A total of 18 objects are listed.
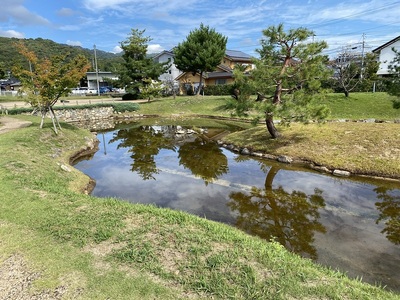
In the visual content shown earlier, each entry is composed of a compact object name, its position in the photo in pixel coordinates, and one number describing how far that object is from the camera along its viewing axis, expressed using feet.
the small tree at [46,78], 36.90
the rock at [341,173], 29.78
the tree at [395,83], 38.99
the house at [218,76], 114.12
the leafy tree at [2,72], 100.32
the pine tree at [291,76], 34.30
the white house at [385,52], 93.50
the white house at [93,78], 171.10
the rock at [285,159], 35.03
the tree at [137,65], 95.55
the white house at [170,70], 135.03
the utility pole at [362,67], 73.10
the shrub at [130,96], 110.01
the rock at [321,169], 31.28
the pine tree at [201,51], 94.38
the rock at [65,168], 28.45
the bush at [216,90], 104.61
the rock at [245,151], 40.35
